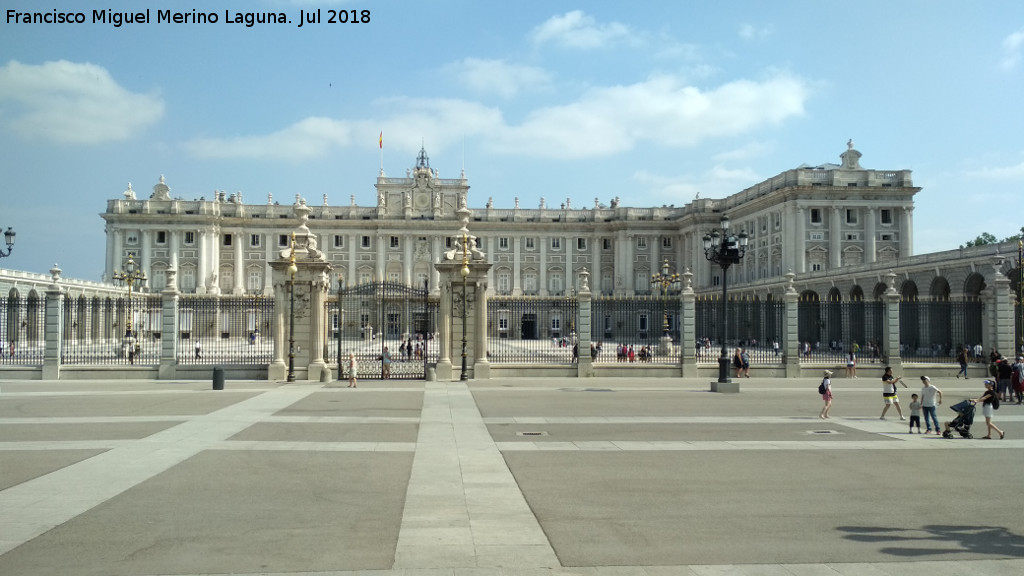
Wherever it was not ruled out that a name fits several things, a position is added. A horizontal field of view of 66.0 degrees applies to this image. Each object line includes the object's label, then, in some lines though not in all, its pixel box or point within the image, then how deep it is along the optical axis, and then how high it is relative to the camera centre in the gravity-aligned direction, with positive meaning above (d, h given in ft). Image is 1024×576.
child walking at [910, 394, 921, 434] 53.52 -6.41
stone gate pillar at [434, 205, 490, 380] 91.97 +1.01
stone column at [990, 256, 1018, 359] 103.40 -0.18
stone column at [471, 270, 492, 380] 92.32 -1.22
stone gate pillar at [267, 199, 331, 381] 89.76 +0.65
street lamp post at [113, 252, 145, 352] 121.68 +7.70
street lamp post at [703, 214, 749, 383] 81.51 +7.09
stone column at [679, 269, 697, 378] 96.58 -2.25
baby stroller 51.42 -6.73
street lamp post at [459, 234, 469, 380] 90.02 +5.34
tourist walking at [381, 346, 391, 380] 93.20 -5.96
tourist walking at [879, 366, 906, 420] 61.24 -5.84
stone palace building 321.32 +33.83
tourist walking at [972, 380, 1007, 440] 51.34 -5.69
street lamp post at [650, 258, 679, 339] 104.88 +6.59
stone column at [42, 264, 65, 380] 92.22 -2.26
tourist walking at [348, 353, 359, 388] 83.92 -5.78
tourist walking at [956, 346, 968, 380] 102.12 -5.50
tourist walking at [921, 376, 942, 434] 53.47 -5.68
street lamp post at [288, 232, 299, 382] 88.67 -1.17
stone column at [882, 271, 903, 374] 100.48 -1.71
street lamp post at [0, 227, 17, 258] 84.01 +8.51
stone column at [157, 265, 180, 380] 91.91 -2.04
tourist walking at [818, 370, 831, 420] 59.57 -5.78
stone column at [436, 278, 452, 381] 91.81 -1.08
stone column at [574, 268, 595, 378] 95.20 -2.24
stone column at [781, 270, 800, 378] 99.25 -2.45
